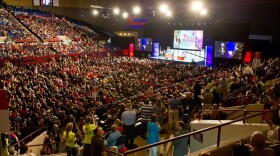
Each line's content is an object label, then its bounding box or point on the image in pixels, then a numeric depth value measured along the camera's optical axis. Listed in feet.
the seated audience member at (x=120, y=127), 16.46
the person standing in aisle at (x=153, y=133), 15.67
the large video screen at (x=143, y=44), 89.42
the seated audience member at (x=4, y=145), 15.50
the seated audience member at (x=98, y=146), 13.08
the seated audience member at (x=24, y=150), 21.21
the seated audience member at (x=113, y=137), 15.06
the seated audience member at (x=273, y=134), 11.29
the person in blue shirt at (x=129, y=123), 17.93
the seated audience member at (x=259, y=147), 9.06
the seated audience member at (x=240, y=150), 8.75
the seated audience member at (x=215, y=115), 18.57
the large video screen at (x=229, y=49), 67.12
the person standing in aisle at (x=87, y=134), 15.07
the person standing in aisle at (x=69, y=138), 16.26
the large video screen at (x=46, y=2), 99.15
